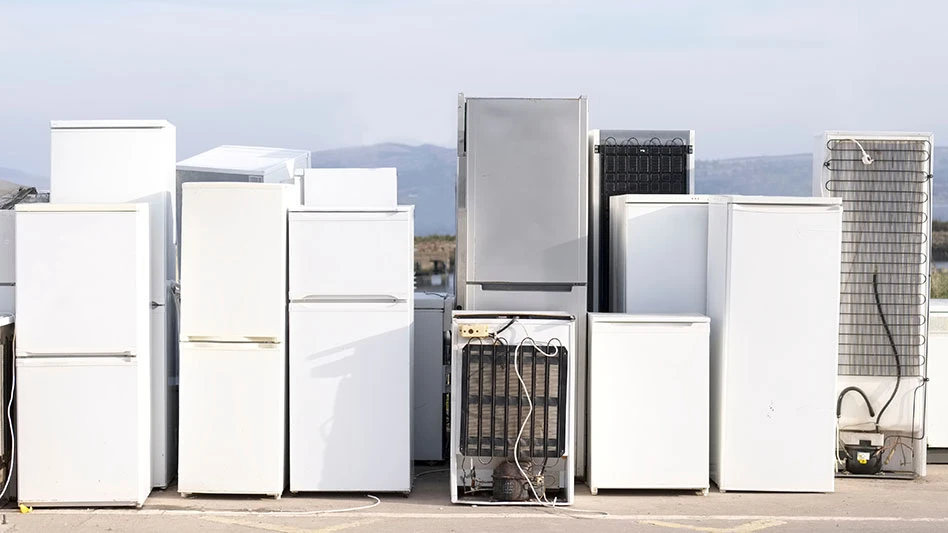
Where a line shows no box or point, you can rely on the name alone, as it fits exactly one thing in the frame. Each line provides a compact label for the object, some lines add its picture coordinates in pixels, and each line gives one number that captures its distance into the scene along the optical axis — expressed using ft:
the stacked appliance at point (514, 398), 21.15
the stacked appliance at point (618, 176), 25.70
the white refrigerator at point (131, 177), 22.04
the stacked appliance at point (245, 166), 24.43
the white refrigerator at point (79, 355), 20.84
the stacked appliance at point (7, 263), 23.30
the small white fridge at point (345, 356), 21.93
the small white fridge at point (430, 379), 25.66
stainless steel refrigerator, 22.99
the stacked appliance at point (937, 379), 25.23
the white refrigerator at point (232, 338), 21.53
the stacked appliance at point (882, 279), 24.18
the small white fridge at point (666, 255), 23.58
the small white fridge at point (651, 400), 22.08
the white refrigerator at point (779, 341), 22.11
